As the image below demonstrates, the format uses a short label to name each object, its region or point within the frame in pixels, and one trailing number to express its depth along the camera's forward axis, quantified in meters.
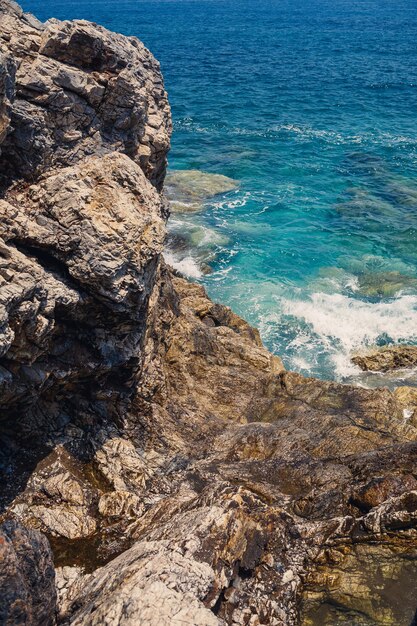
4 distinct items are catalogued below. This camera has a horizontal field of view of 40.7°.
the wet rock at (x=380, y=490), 16.50
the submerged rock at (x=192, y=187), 53.91
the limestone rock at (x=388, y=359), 33.94
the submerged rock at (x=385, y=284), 41.75
